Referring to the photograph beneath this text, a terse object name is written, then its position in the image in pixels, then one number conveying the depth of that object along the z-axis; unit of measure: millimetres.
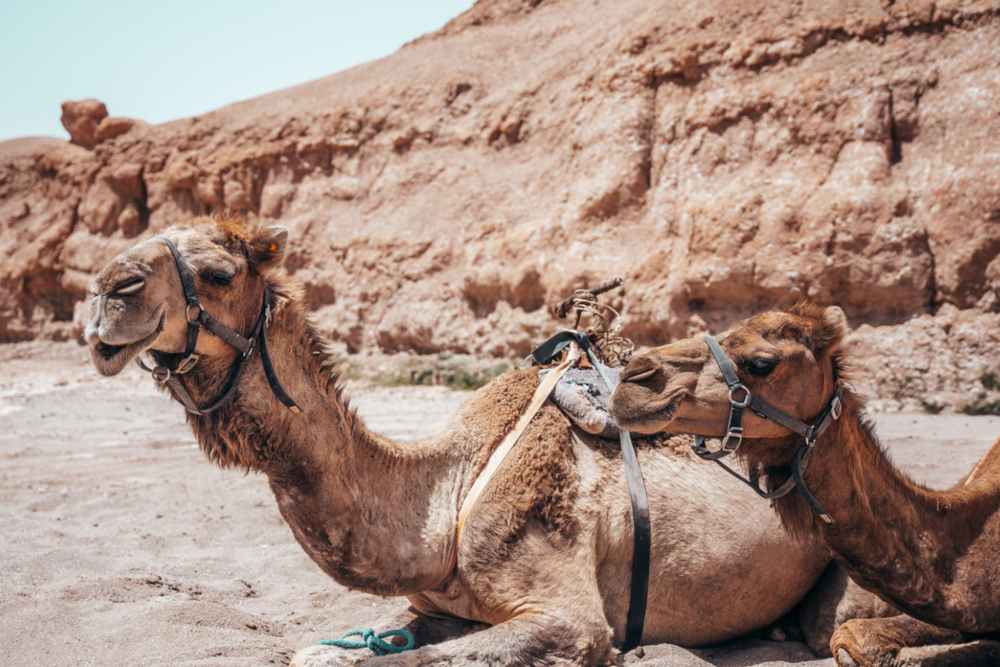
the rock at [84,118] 30219
